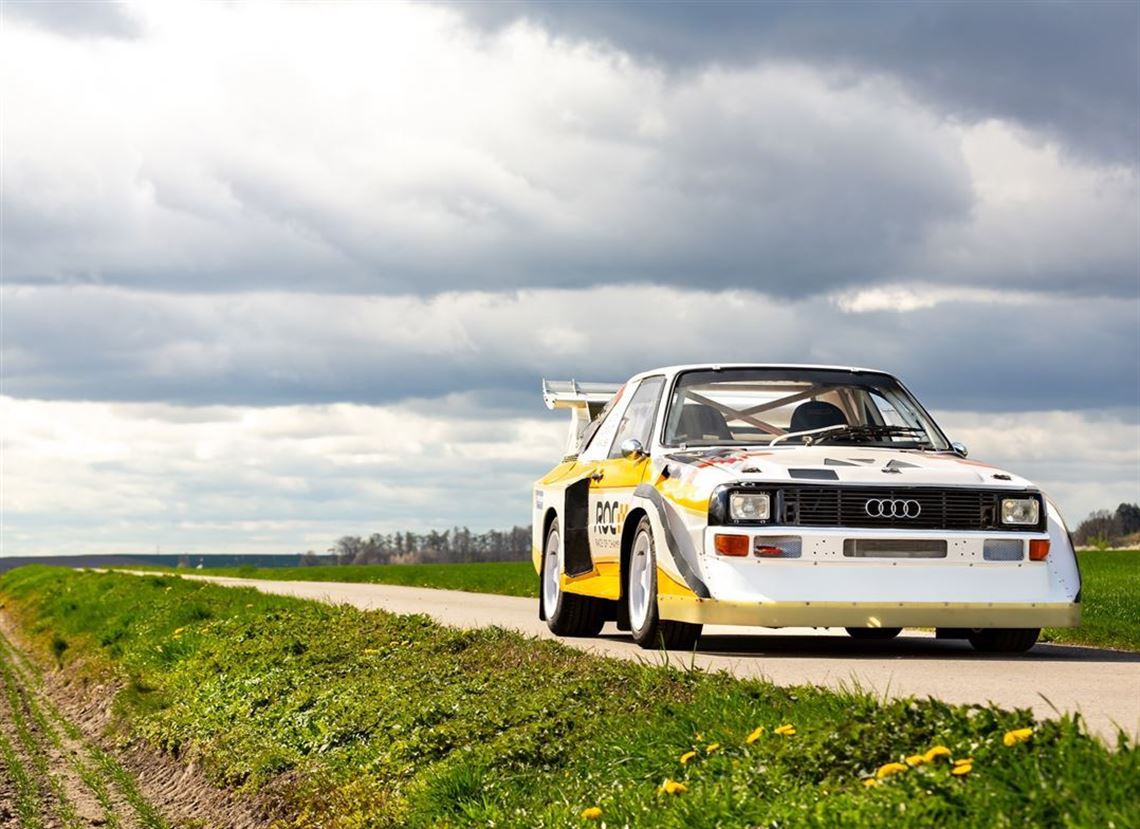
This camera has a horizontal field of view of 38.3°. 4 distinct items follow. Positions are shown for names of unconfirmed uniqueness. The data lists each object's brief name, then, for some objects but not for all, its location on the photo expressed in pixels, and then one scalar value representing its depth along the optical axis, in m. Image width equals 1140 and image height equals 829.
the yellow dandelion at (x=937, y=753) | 6.58
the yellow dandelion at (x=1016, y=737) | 6.46
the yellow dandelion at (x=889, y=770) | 6.62
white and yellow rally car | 11.15
